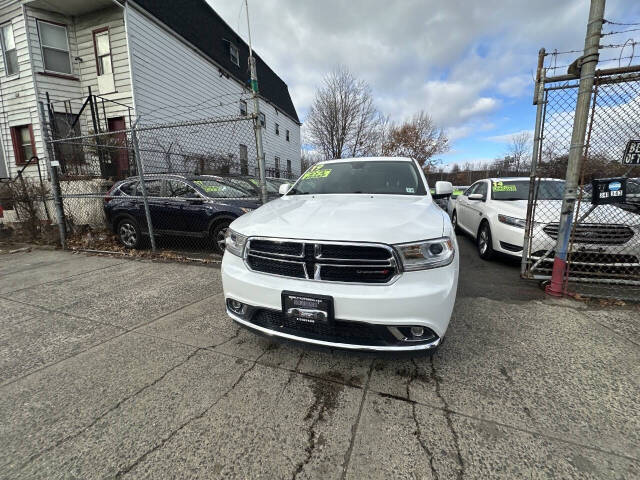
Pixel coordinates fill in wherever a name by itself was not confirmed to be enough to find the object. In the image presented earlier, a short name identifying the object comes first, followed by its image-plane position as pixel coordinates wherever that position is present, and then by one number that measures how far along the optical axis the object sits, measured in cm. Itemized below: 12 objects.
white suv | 182
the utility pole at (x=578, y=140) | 305
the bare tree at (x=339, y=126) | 1780
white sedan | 370
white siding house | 940
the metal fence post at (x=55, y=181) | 577
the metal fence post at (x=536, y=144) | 349
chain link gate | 328
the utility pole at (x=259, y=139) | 433
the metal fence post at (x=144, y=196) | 503
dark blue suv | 529
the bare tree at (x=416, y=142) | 2477
